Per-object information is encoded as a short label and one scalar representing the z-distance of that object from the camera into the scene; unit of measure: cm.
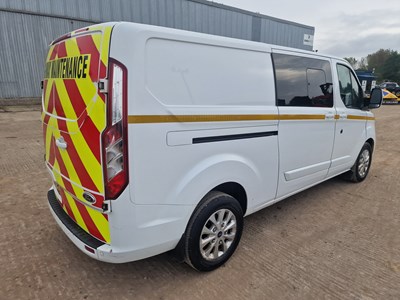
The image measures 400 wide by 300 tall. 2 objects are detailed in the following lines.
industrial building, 1314
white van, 195
